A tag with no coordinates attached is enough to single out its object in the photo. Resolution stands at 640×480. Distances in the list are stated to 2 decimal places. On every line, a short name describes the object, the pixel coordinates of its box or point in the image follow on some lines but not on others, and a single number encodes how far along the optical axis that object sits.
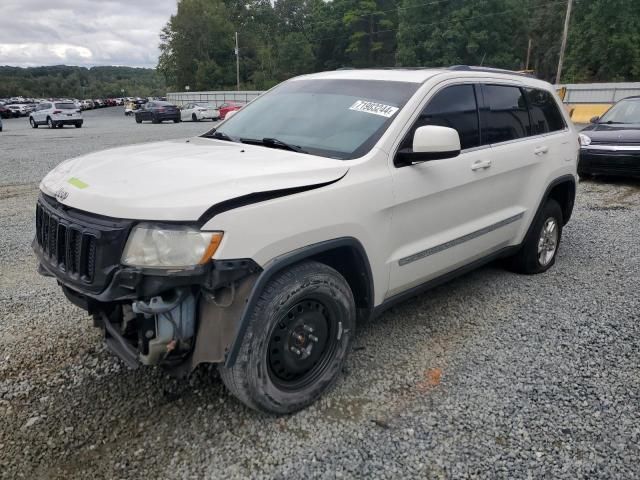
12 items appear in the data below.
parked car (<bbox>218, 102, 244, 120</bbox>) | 31.43
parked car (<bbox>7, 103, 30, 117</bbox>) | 44.03
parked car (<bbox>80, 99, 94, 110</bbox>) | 67.07
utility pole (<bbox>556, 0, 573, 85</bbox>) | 35.28
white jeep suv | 2.29
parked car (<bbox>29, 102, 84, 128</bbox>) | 26.45
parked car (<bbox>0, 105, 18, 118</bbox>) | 41.72
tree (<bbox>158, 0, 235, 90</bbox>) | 79.88
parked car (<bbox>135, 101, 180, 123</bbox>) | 31.02
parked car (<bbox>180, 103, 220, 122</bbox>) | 32.12
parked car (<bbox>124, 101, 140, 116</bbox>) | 49.41
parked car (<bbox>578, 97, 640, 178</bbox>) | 8.69
